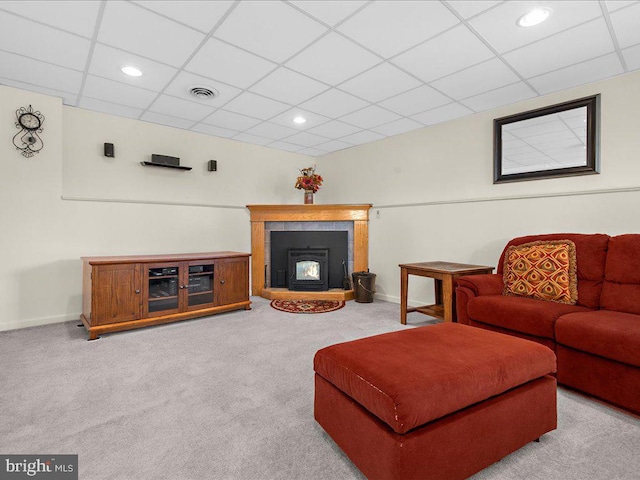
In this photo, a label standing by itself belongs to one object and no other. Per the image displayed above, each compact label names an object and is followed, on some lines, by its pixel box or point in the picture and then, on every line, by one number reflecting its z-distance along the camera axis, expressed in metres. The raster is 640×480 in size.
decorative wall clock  3.31
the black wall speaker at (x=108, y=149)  3.89
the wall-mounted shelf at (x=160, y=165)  4.17
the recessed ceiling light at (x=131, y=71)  2.83
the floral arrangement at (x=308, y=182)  5.21
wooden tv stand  3.12
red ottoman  1.18
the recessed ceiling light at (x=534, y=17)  2.07
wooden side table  3.15
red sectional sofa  1.85
